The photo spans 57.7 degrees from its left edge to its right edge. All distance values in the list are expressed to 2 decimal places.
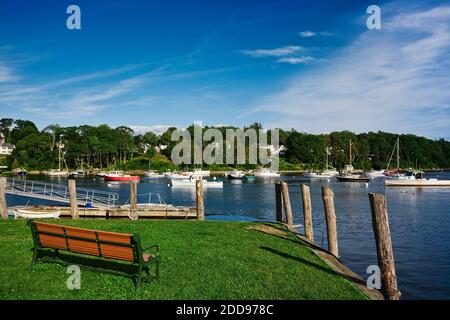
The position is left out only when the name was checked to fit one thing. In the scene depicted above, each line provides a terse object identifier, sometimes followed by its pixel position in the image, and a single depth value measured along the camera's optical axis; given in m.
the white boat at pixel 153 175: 140.50
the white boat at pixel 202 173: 123.55
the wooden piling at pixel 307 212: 20.19
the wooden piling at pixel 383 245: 11.64
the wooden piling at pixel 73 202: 23.02
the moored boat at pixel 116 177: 111.91
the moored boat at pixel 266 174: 144.60
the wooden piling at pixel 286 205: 22.20
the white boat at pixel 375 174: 145.91
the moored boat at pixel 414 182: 94.88
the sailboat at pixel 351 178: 112.79
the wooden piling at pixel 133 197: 23.44
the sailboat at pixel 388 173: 147.50
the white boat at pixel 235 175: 121.69
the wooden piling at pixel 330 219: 17.56
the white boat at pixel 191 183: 89.69
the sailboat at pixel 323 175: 138.00
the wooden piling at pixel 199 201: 23.00
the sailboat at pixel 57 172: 143.75
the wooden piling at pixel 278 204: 24.00
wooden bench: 9.44
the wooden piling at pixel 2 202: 21.64
